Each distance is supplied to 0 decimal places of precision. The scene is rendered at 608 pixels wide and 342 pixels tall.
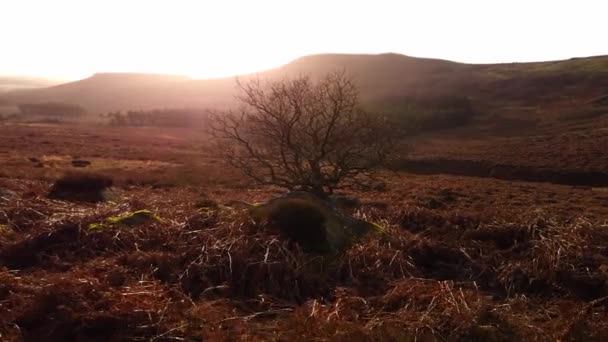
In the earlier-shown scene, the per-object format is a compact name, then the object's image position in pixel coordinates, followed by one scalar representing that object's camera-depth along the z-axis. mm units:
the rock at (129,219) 10914
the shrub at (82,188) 16141
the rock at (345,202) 18025
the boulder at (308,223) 10586
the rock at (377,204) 19862
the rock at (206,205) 14195
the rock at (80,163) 37281
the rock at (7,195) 13709
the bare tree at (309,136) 18594
